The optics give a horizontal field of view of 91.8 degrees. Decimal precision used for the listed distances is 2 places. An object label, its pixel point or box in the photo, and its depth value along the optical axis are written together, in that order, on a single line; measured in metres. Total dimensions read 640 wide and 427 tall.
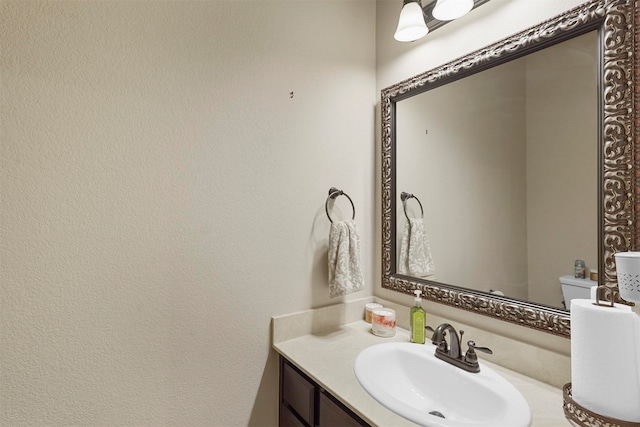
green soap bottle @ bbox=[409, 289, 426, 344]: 1.23
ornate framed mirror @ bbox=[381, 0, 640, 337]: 0.84
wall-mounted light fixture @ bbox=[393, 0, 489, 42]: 1.13
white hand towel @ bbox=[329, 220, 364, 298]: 1.34
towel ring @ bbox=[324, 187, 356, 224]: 1.44
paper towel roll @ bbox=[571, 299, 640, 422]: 0.65
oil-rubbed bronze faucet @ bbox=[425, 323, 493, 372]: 1.03
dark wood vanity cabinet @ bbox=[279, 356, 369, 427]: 0.94
